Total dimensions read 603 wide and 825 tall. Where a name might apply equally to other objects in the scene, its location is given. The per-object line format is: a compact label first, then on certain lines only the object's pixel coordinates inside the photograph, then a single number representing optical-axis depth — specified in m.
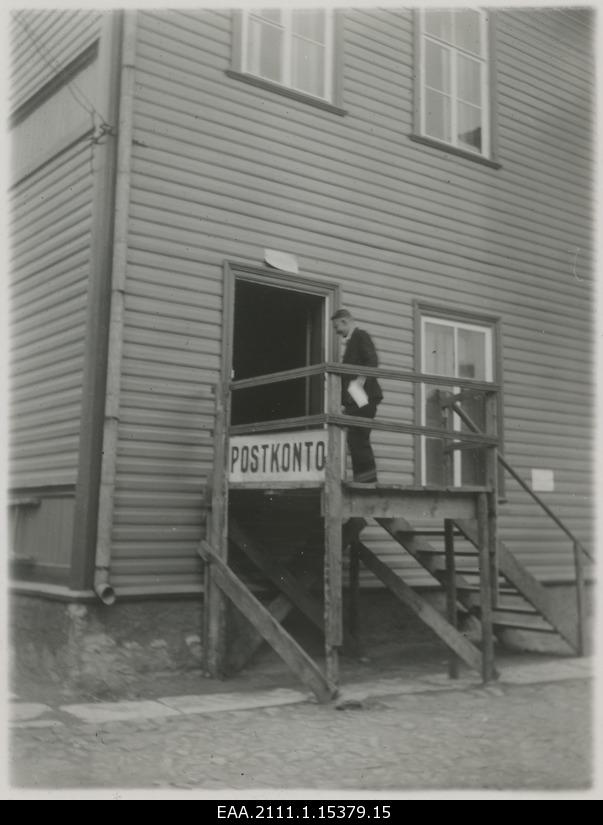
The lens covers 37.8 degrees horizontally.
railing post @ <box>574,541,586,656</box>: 9.12
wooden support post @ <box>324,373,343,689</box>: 6.61
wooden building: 7.61
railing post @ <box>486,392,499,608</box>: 7.84
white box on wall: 10.75
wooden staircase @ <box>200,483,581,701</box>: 6.99
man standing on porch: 7.64
